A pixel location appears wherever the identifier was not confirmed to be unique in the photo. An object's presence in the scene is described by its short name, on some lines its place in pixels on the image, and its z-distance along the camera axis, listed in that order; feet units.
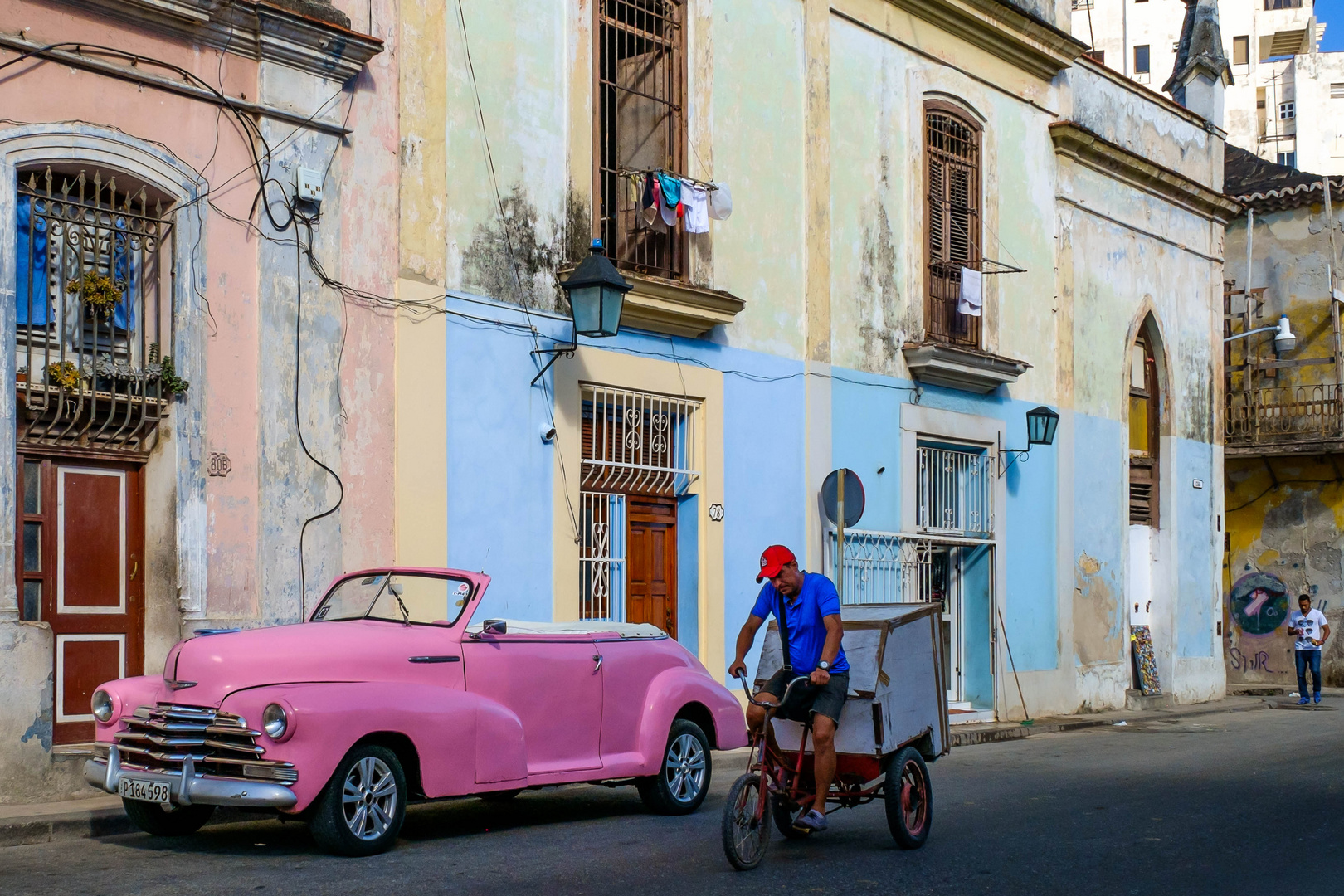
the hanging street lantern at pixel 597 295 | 43.75
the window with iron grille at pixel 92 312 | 34.42
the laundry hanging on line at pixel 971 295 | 62.39
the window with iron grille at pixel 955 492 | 61.72
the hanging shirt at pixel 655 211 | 48.55
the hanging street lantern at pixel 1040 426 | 65.31
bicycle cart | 26.58
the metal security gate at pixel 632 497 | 47.42
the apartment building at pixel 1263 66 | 199.52
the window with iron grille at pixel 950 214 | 62.64
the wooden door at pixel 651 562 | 48.98
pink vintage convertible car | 25.18
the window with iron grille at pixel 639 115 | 49.34
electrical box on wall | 38.78
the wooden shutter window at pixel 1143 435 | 77.77
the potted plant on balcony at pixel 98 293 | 35.12
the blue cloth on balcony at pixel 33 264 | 34.24
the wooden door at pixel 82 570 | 34.45
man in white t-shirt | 73.31
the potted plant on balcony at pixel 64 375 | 34.30
